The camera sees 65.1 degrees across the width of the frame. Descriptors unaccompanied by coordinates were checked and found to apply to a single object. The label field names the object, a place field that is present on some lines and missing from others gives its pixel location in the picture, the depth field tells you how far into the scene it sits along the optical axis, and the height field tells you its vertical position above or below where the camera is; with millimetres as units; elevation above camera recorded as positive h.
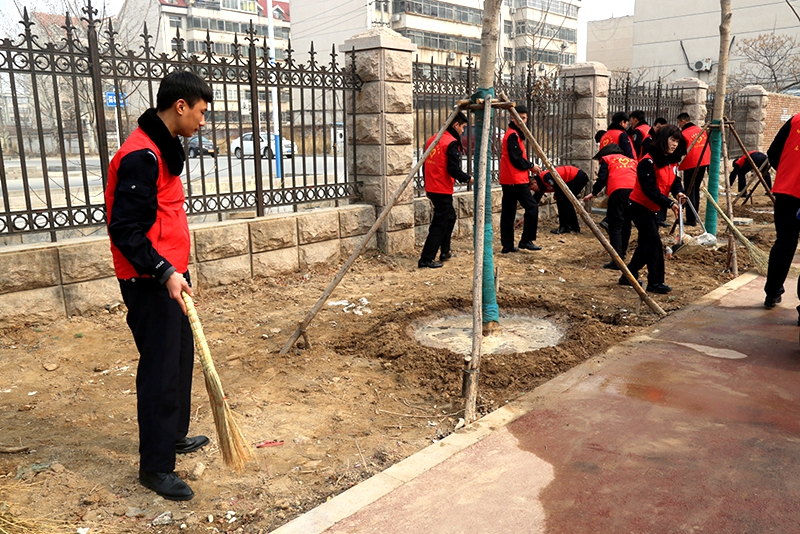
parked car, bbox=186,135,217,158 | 19719 +168
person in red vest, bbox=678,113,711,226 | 11344 -295
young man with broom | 2830 -506
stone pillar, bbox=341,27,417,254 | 8086 +322
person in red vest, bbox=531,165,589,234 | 9750 -664
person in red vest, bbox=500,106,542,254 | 8906 -610
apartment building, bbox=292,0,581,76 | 50875 +10904
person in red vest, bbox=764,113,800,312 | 5758 -536
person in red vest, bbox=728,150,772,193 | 12355 -470
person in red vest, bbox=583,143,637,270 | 7953 -640
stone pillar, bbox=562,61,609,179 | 12180 +749
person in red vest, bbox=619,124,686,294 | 6582 -538
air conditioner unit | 40684 +5120
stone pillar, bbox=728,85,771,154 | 20062 +877
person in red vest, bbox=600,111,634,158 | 9586 +161
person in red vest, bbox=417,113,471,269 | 8055 -459
